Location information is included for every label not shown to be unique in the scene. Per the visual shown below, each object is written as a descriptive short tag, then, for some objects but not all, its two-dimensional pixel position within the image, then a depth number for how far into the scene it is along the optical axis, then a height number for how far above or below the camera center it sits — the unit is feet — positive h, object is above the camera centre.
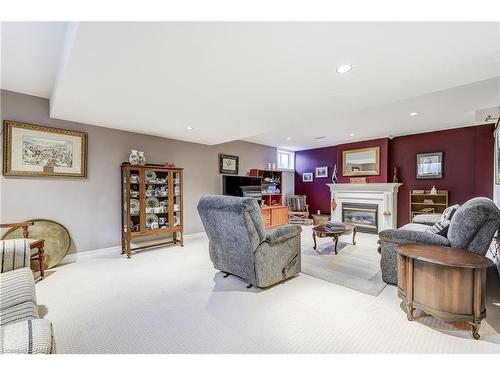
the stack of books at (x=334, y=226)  12.28 -2.36
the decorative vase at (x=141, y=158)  12.67 +1.56
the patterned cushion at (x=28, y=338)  2.54 -1.82
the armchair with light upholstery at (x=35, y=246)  8.51 -2.35
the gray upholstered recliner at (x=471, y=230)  6.28 -1.34
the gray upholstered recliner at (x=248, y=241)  7.41 -2.04
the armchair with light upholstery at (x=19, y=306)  2.59 -2.00
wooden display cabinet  12.06 -1.21
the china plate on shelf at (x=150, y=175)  13.06 +0.61
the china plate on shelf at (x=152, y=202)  13.07 -1.01
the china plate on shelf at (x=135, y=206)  12.31 -1.16
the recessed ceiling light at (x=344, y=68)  5.91 +3.17
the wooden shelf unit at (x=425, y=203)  15.48 -1.22
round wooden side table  5.35 -2.53
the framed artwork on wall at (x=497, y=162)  9.62 +0.99
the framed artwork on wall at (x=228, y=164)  17.71 +1.74
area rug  8.43 -3.73
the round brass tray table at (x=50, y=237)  9.42 -2.31
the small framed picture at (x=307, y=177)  23.27 +0.83
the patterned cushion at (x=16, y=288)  4.46 -2.26
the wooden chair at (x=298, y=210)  21.76 -2.57
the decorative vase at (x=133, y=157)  12.38 +1.58
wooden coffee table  11.85 -2.54
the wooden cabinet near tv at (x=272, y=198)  19.11 -1.25
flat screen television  17.29 -0.08
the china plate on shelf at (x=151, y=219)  13.00 -1.98
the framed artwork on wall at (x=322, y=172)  22.13 +1.28
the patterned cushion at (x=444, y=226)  7.86 -1.53
